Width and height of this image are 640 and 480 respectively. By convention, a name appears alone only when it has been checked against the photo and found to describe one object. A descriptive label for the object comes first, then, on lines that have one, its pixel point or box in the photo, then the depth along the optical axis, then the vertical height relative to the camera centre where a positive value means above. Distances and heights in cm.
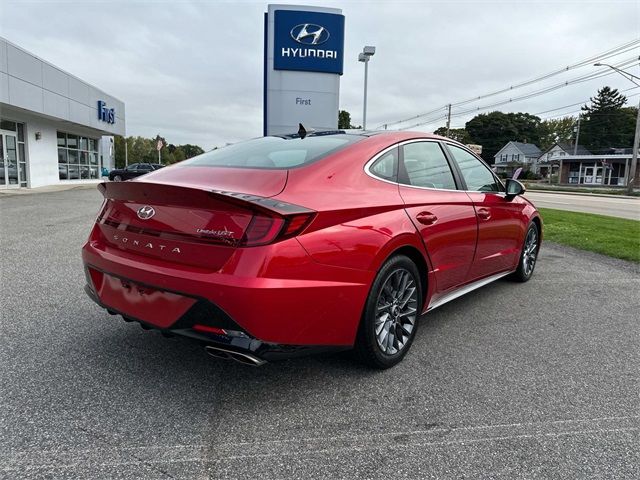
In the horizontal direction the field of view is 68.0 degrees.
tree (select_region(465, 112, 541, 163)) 9775 +1040
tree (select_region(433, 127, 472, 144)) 9894 +951
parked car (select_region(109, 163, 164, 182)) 2774 -11
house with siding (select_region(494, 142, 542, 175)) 8069 +410
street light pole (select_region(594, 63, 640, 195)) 3248 +201
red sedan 238 -41
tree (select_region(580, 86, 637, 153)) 8100 +1041
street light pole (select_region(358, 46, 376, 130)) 1959 +510
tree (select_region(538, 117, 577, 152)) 10206 +1099
